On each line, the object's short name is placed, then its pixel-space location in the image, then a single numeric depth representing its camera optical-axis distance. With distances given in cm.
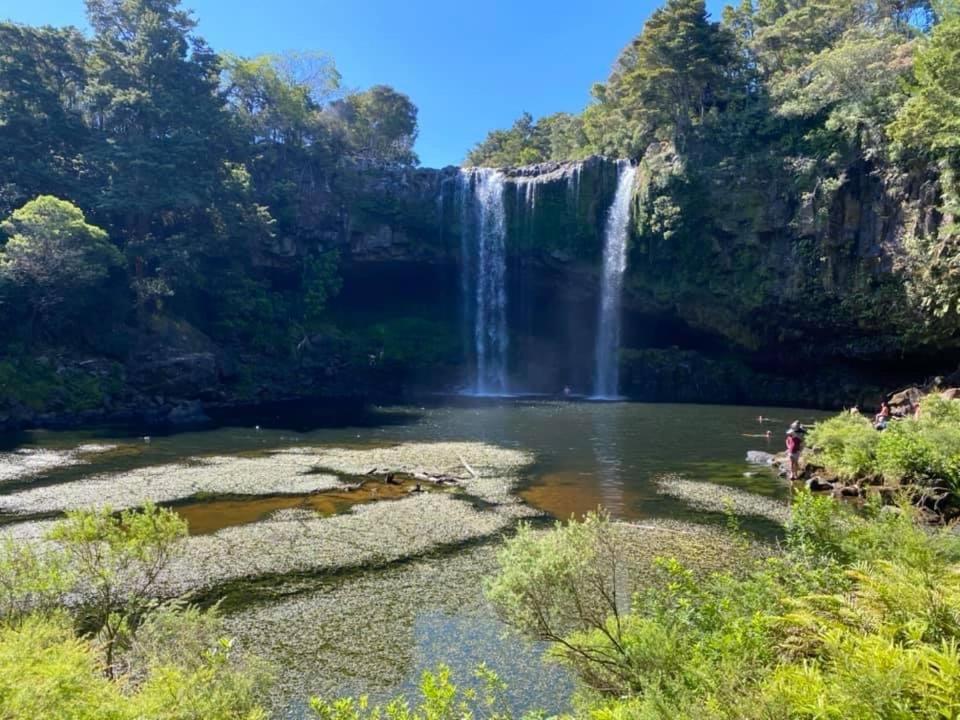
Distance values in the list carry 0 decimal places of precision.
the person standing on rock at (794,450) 1916
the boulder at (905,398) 2959
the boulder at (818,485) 1750
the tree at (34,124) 3834
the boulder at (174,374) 3856
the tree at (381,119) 7131
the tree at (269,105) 5581
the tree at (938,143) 2644
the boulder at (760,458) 2175
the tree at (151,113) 4100
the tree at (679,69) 4181
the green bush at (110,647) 404
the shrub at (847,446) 1731
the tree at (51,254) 3422
